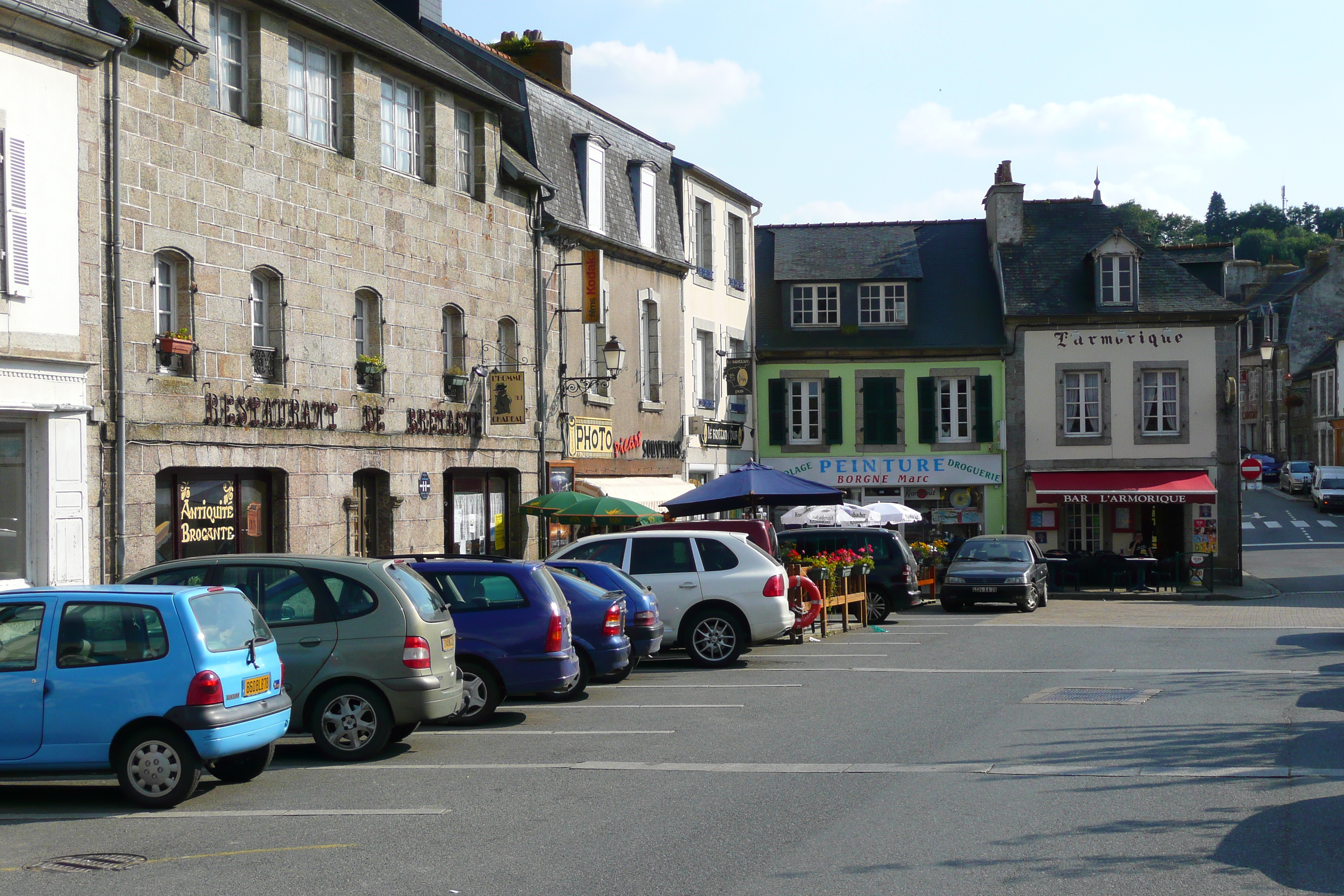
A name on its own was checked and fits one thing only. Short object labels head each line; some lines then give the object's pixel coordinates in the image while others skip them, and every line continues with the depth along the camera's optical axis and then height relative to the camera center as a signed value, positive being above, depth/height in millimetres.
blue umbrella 24000 -413
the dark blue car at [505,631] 12641 -1435
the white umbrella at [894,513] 33500 -1108
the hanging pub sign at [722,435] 33938 +875
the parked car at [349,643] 10852 -1309
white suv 17406 -1456
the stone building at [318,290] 16312 +2570
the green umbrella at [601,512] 22500 -655
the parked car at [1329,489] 59656 -1172
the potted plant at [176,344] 16188 +1547
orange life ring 20734 -1906
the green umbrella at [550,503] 22875 -509
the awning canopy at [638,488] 26406 -331
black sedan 28250 -2222
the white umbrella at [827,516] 32125 -1099
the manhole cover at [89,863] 7527 -2089
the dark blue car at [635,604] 15531 -1495
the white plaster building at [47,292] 14336 +1962
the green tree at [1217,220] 125375 +22556
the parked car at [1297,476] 68125 -718
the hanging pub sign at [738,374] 34406 +2330
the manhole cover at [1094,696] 13852 -2333
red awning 37438 -634
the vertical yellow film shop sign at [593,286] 25234 +3347
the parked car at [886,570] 25234 -1857
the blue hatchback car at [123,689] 9047 -1364
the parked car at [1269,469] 73000 -368
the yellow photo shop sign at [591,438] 26422 +656
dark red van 19703 -866
